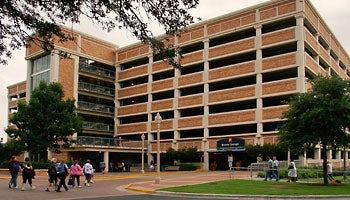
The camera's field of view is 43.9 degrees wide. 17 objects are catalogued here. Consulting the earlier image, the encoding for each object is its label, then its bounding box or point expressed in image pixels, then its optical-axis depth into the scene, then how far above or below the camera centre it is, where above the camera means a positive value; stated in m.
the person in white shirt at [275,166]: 27.89 -1.66
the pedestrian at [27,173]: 20.86 -1.65
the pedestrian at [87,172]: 25.25 -1.89
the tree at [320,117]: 23.64 +1.31
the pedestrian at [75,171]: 23.53 -1.72
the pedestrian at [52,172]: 20.86 -1.58
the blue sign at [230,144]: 46.88 -0.41
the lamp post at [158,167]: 25.88 -1.70
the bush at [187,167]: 49.28 -3.14
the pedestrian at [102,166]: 44.79 -2.75
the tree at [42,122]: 41.16 +1.62
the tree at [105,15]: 8.86 +2.62
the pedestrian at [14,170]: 21.64 -1.54
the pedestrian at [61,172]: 20.71 -1.58
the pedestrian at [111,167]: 51.86 -3.27
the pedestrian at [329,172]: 27.69 -1.97
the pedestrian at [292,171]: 26.59 -1.85
